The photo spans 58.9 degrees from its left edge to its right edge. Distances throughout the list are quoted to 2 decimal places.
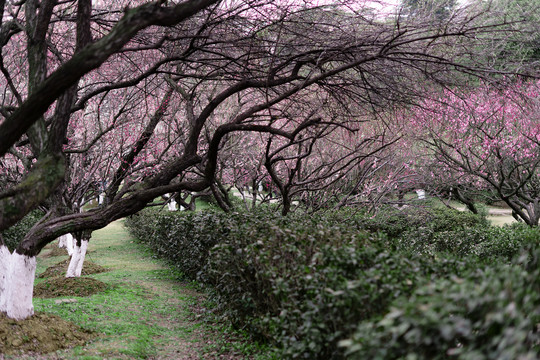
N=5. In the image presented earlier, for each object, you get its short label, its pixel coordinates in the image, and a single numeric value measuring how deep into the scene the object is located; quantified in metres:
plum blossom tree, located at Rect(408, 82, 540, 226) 12.85
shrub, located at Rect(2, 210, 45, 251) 15.22
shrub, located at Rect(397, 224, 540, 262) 7.86
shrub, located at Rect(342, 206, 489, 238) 11.78
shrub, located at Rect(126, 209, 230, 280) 8.21
